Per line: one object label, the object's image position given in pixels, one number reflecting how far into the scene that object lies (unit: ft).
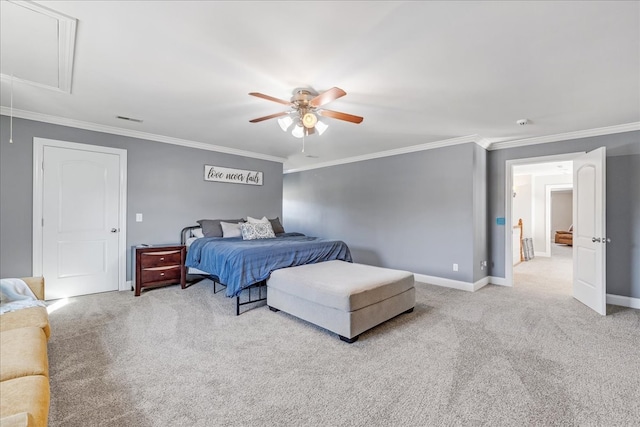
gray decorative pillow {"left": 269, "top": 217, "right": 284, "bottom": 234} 17.41
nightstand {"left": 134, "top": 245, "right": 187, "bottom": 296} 13.37
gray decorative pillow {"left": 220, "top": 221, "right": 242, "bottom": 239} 15.67
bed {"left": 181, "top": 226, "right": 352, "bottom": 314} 10.82
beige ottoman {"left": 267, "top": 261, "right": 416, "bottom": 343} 8.74
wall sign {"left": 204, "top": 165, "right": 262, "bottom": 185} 17.25
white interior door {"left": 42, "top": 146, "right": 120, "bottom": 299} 12.44
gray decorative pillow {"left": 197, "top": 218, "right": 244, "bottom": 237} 15.42
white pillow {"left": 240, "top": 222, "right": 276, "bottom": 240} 14.97
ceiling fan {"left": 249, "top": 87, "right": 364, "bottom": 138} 8.82
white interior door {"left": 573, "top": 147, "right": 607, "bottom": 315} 11.24
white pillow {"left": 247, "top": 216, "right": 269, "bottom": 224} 16.46
